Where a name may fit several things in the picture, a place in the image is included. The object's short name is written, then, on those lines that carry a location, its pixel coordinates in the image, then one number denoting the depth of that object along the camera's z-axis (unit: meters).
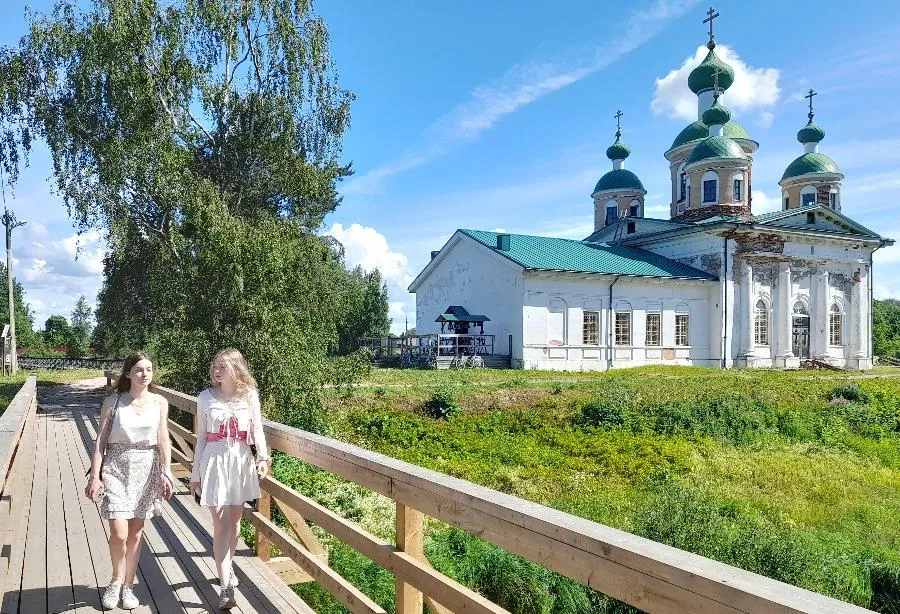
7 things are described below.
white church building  29.67
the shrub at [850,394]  20.89
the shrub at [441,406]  16.44
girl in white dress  4.17
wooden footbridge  1.87
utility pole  29.20
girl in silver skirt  4.25
